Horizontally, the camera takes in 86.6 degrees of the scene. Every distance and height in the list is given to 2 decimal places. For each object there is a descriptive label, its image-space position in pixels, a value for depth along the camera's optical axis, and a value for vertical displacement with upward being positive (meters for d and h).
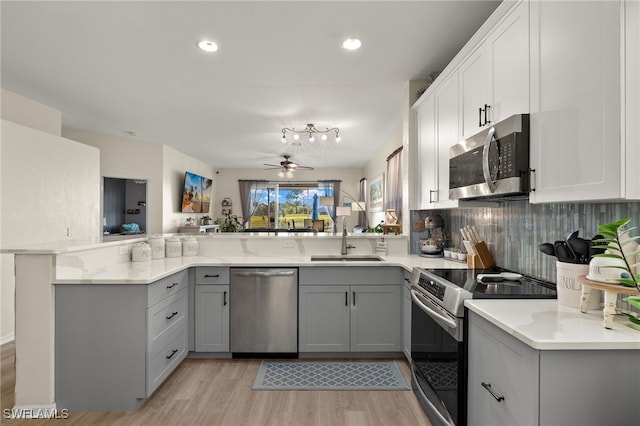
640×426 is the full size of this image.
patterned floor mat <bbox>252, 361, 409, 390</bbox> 2.49 -1.26
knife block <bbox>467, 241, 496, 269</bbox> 2.43 -0.31
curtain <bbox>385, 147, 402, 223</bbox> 5.03 +0.52
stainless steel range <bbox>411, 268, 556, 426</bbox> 1.59 -0.59
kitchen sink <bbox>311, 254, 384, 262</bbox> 3.29 -0.43
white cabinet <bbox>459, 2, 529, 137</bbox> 1.65 +0.78
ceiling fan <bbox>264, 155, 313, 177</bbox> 7.07 +0.97
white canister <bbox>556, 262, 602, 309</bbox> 1.39 -0.30
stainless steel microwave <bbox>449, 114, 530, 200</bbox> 1.61 +0.28
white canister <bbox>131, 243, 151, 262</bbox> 2.91 -0.34
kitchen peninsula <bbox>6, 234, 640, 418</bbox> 2.14 -0.45
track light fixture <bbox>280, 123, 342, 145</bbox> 5.04 +1.30
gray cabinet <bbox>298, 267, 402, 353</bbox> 2.93 -0.82
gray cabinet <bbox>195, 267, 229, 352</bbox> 2.94 -0.88
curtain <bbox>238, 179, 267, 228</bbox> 9.91 +0.57
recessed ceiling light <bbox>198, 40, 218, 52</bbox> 2.62 +1.32
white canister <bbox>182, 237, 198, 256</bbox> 3.36 -0.33
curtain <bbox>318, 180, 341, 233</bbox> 10.01 +0.74
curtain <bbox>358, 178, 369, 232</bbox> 8.66 +0.46
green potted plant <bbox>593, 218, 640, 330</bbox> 1.08 -0.14
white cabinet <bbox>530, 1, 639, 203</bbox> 1.16 +0.44
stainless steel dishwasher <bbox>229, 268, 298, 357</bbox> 2.94 -0.91
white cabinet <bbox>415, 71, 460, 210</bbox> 2.49 +0.61
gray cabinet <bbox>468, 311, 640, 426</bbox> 1.09 -0.56
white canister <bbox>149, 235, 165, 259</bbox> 3.11 -0.31
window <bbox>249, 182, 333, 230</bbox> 10.12 +0.24
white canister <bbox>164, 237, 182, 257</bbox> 3.23 -0.32
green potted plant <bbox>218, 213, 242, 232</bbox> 5.53 -0.24
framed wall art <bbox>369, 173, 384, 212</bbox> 6.60 +0.44
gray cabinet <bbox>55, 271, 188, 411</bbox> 2.18 -0.86
